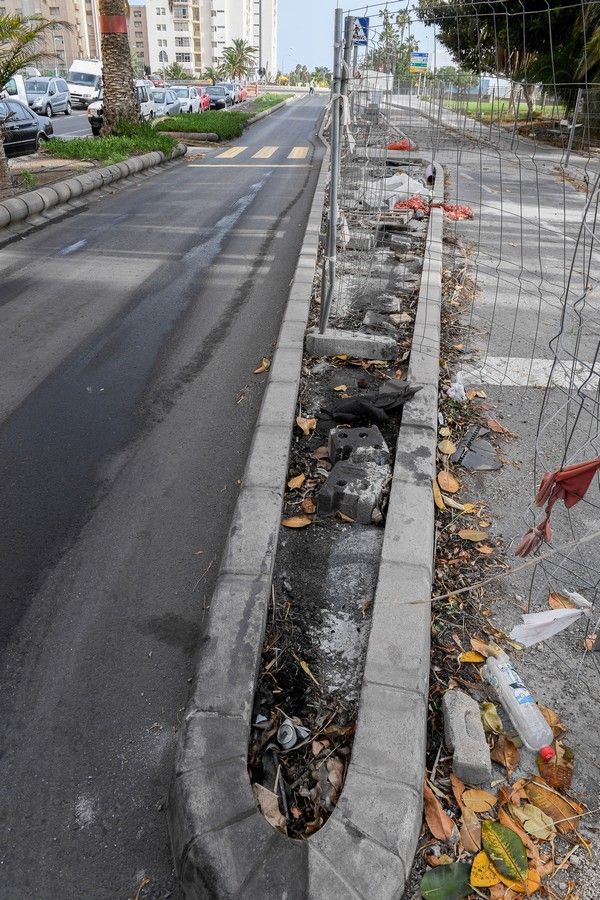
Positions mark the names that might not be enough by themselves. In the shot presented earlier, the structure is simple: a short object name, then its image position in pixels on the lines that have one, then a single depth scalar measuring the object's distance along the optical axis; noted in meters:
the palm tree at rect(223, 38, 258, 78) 85.44
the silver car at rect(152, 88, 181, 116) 30.48
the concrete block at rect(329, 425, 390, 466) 3.88
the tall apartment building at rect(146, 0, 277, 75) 108.12
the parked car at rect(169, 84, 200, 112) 33.22
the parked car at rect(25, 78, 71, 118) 26.98
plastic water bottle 2.37
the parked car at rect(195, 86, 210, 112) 36.50
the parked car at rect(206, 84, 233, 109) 40.62
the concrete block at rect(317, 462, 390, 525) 3.53
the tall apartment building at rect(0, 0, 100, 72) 82.57
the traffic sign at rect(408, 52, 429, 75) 6.36
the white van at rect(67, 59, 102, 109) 34.50
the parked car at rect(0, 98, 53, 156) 14.77
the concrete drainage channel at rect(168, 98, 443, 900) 1.90
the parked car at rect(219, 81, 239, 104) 45.01
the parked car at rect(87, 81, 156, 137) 20.61
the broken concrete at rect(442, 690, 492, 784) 2.25
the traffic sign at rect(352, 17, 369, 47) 5.64
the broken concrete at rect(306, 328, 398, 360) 5.37
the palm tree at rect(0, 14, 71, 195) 10.33
